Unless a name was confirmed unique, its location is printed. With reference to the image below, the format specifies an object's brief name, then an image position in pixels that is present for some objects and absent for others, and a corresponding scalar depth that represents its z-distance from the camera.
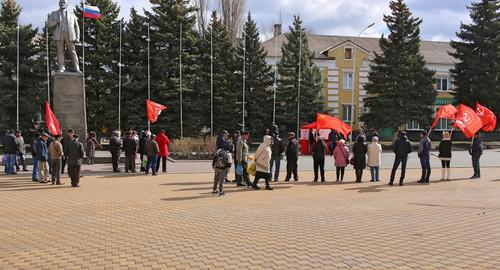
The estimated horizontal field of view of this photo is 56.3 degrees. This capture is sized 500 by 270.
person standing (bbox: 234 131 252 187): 13.79
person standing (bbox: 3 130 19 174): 16.44
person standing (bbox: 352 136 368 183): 15.37
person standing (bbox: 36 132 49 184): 14.28
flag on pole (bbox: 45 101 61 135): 16.45
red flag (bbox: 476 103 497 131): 18.33
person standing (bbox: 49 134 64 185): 13.71
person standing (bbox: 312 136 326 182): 15.26
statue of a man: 20.27
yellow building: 46.44
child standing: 11.70
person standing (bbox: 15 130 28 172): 16.99
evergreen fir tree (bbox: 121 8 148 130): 32.84
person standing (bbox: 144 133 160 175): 16.53
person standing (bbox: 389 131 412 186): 14.74
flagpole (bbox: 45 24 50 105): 31.79
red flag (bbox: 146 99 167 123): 23.45
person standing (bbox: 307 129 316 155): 28.13
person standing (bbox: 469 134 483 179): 16.56
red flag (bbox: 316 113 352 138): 19.34
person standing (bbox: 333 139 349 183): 15.45
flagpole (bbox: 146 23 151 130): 32.53
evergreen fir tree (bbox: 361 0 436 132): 37.34
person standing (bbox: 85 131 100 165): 18.80
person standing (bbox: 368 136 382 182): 15.30
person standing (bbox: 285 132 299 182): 15.22
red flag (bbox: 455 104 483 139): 16.81
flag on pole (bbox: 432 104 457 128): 17.44
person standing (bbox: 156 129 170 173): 17.64
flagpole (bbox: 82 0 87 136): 31.38
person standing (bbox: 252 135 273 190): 13.23
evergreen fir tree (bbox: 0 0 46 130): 32.19
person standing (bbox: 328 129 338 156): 27.73
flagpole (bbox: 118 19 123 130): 32.02
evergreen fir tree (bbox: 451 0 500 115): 38.66
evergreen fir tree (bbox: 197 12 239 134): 35.00
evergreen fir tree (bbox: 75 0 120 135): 33.28
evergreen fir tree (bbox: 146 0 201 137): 33.19
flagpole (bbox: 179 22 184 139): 32.62
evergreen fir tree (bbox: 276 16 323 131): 36.88
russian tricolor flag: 25.27
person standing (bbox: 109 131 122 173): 17.66
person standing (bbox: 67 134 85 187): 13.41
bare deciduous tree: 47.44
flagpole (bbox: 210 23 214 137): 33.57
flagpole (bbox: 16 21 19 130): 30.61
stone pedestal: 20.19
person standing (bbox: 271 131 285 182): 15.12
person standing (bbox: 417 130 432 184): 15.14
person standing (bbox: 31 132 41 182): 14.70
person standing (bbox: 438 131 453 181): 15.98
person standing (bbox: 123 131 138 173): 17.31
